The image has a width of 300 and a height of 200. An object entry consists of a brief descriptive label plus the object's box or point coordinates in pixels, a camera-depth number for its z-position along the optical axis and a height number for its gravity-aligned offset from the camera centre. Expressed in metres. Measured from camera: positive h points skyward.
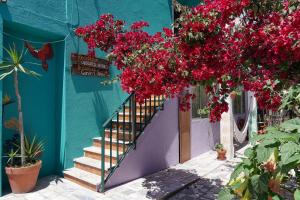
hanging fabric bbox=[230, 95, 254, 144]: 7.77 -0.69
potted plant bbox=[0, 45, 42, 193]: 4.21 -0.94
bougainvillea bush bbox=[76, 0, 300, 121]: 2.76 +0.66
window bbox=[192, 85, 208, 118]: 7.34 +0.24
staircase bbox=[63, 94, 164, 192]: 4.56 -0.89
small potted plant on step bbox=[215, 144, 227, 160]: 6.75 -1.12
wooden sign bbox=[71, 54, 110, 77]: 5.43 +0.97
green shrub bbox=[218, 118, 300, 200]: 1.35 -0.33
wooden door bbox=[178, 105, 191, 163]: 6.44 -0.68
